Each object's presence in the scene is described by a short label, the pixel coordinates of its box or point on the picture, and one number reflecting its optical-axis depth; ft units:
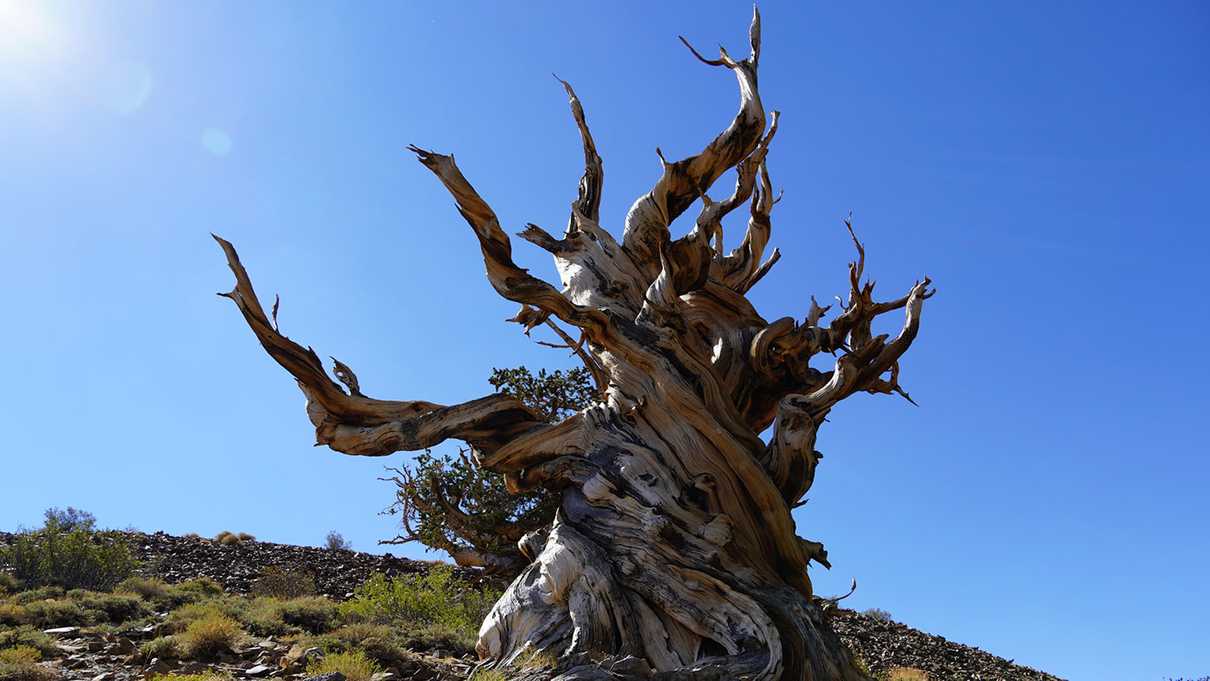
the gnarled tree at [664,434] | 18.76
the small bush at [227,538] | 55.31
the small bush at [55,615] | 29.40
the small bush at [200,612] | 27.71
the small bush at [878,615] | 44.88
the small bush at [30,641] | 24.50
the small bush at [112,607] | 30.58
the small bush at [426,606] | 30.04
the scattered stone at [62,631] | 27.48
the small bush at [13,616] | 29.07
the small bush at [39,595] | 33.65
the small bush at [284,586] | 38.99
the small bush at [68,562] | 39.60
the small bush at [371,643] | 24.22
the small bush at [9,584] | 37.06
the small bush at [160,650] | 23.43
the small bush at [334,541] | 65.01
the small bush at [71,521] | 45.50
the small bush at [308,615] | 30.07
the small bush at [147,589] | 35.53
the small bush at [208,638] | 23.94
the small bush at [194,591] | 35.83
